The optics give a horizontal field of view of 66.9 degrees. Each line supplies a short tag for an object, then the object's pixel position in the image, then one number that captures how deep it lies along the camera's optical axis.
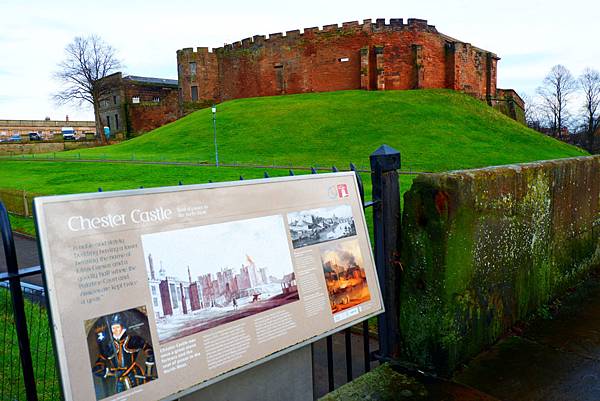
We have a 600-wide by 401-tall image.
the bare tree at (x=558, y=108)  61.31
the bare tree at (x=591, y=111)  53.38
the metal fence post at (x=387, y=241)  3.42
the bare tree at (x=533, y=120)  66.62
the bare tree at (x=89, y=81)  52.03
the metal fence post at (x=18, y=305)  1.96
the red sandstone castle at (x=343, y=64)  41.75
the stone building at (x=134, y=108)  52.38
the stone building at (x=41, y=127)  61.95
